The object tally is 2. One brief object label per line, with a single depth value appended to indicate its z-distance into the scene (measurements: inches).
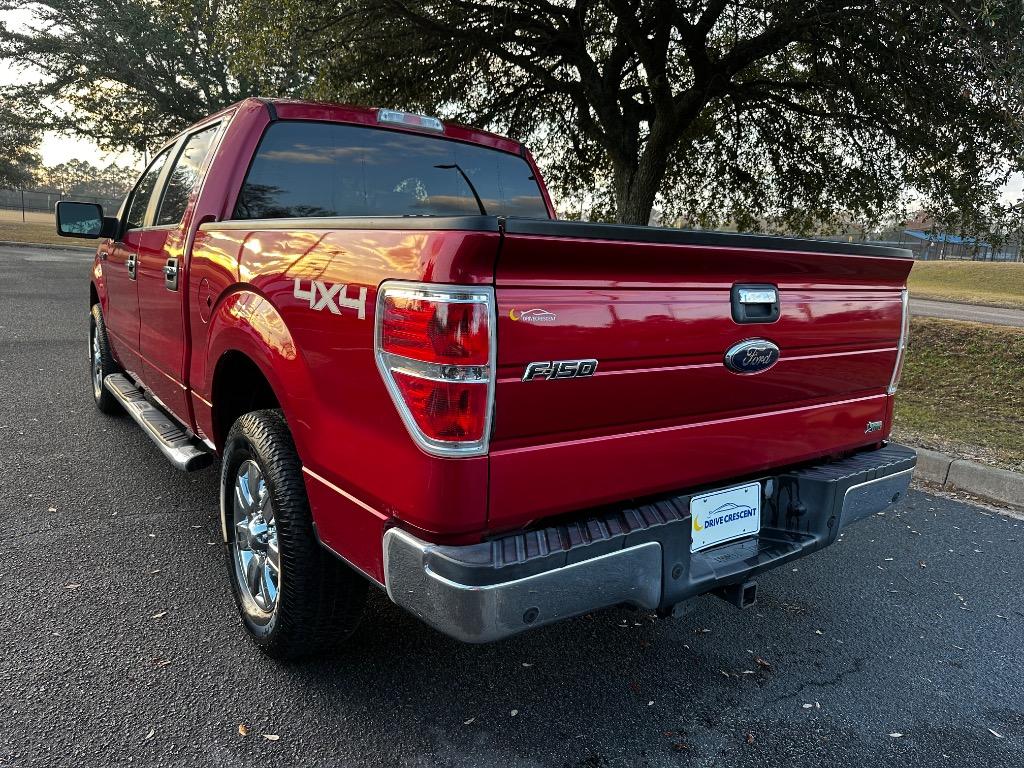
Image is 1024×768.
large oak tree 320.5
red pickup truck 72.3
